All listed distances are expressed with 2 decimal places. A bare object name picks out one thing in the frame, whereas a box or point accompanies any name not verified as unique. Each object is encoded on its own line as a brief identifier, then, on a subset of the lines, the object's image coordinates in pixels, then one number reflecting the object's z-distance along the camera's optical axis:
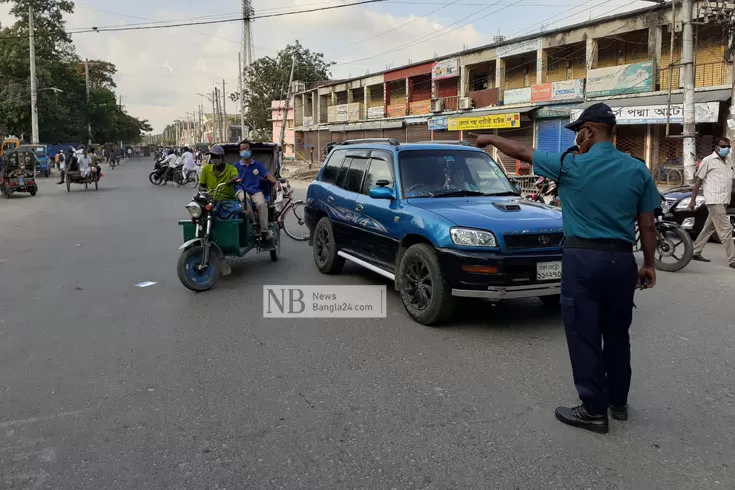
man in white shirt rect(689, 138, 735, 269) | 8.78
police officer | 3.48
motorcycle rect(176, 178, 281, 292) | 7.32
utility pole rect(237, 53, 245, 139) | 46.12
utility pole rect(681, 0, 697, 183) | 15.45
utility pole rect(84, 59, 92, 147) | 64.50
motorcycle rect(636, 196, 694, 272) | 8.55
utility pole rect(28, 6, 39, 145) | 39.44
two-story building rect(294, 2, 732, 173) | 22.42
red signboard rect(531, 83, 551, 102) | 28.23
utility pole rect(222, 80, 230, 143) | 71.39
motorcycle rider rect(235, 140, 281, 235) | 8.85
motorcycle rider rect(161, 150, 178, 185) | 28.31
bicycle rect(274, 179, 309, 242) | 12.23
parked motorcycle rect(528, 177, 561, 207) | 11.71
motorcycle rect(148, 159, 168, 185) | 29.00
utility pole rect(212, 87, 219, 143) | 76.64
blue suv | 5.49
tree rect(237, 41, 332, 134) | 59.41
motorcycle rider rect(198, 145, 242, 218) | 8.02
